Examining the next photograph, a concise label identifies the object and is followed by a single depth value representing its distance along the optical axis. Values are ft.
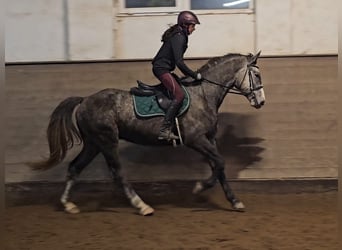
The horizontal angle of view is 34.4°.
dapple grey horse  22.17
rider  21.75
